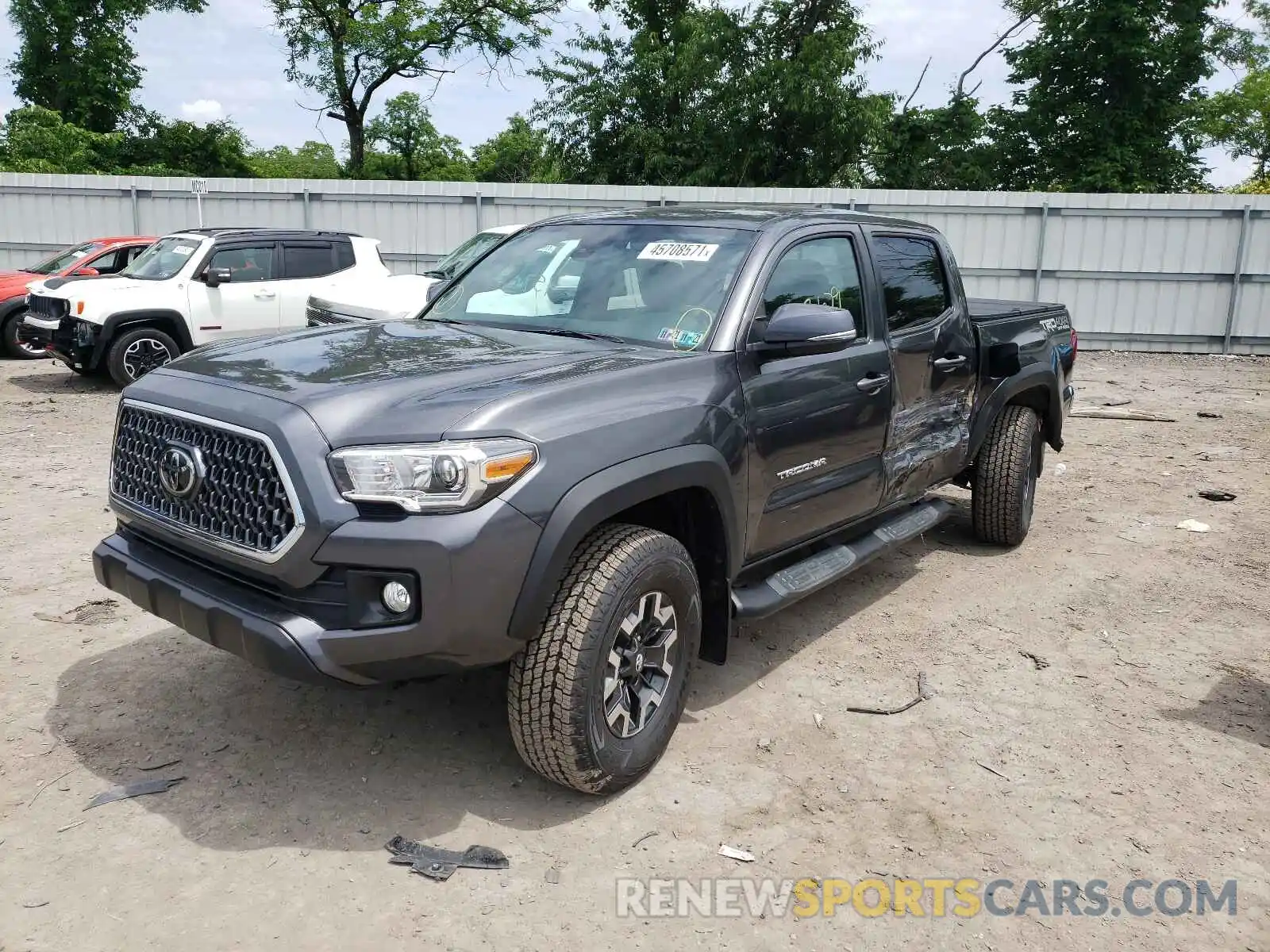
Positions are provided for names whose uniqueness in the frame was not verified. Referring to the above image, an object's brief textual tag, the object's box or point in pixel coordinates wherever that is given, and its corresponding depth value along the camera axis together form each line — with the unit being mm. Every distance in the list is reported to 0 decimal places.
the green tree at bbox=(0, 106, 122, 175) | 27625
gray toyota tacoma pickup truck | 2730
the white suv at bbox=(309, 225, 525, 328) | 10175
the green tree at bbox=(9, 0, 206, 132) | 31984
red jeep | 12742
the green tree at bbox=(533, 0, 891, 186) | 22359
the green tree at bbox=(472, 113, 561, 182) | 42000
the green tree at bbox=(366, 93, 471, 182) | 38219
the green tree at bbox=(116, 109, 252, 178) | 31469
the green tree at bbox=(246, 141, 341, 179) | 50531
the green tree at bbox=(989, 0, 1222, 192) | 24984
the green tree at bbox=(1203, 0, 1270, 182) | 31984
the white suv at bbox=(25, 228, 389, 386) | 10375
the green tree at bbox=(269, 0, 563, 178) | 27812
